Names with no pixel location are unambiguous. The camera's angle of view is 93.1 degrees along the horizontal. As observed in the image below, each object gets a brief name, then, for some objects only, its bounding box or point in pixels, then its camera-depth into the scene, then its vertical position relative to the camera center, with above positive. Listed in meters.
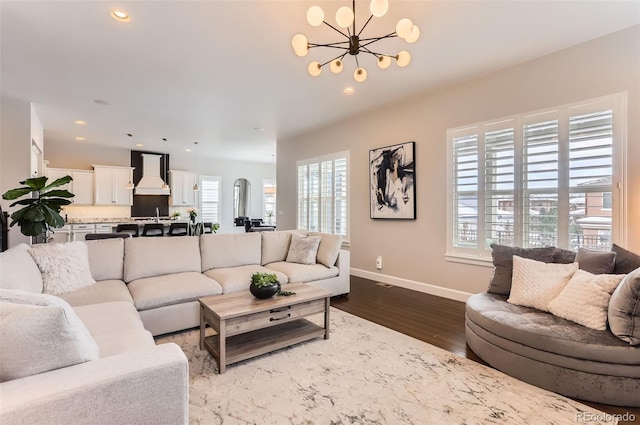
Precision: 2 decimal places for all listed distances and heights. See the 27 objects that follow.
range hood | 8.67 +0.95
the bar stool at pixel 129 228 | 6.24 -0.36
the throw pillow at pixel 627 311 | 1.89 -0.62
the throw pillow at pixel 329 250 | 4.19 -0.54
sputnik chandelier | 1.99 +1.32
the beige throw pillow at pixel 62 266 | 2.66 -0.51
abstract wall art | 4.62 +0.49
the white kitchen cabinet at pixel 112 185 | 7.98 +0.70
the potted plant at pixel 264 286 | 2.59 -0.64
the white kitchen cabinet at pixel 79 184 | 7.48 +0.70
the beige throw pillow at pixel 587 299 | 2.09 -0.62
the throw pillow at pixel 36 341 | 1.03 -0.47
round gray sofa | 1.86 -0.95
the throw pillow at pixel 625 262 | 2.29 -0.38
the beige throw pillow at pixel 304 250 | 4.21 -0.54
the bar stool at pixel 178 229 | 6.58 -0.39
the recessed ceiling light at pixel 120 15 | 2.62 +1.72
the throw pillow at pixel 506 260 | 2.77 -0.45
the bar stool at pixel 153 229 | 6.25 -0.38
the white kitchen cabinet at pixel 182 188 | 9.30 +0.72
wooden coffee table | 2.31 -0.90
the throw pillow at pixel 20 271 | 2.04 -0.45
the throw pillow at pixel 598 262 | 2.37 -0.39
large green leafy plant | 3.16 +0.01
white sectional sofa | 1.03 -0.61
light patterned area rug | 1.80 -1.21
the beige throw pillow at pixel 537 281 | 2.42 -0.57
